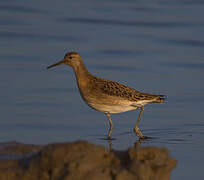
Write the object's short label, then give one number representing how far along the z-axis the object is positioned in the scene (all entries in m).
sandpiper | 21.00
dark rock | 11.08
